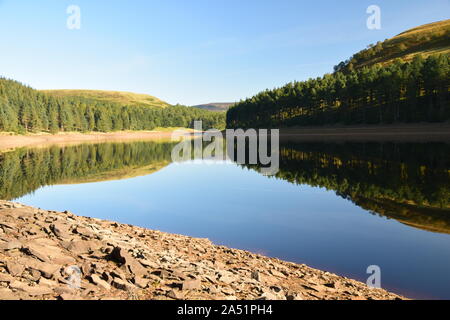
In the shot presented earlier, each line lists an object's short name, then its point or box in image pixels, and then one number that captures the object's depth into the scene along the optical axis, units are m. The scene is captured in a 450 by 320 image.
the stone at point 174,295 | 7.58
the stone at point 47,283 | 7.52
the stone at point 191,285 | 8.11
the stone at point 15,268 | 7.83
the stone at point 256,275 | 9.88
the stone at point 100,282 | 7.74
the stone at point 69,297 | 6.94
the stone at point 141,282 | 8.05
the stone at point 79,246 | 9.78
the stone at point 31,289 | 7.08
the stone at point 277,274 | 10.80
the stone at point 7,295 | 6.72
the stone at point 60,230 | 10.62
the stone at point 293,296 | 8.32
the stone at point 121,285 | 7.80
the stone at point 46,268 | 7.94
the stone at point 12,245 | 8.98
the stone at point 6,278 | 7.43
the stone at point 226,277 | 9.06
